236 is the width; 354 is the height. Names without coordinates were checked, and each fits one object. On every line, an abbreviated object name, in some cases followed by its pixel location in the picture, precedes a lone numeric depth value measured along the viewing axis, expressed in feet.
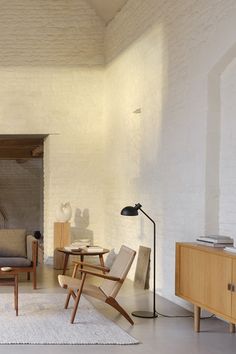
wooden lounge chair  20.45
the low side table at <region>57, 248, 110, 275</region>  29.94
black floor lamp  21.93
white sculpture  35.88
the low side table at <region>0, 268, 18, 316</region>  22.04
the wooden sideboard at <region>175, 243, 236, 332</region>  17.30
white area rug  18.03
